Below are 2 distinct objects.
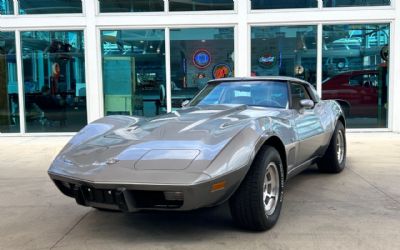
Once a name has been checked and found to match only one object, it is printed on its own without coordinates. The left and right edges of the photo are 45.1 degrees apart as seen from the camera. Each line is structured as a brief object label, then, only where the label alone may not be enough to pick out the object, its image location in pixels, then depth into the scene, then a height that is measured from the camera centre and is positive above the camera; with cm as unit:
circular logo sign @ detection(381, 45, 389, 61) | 1152 +54
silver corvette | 377 -68
